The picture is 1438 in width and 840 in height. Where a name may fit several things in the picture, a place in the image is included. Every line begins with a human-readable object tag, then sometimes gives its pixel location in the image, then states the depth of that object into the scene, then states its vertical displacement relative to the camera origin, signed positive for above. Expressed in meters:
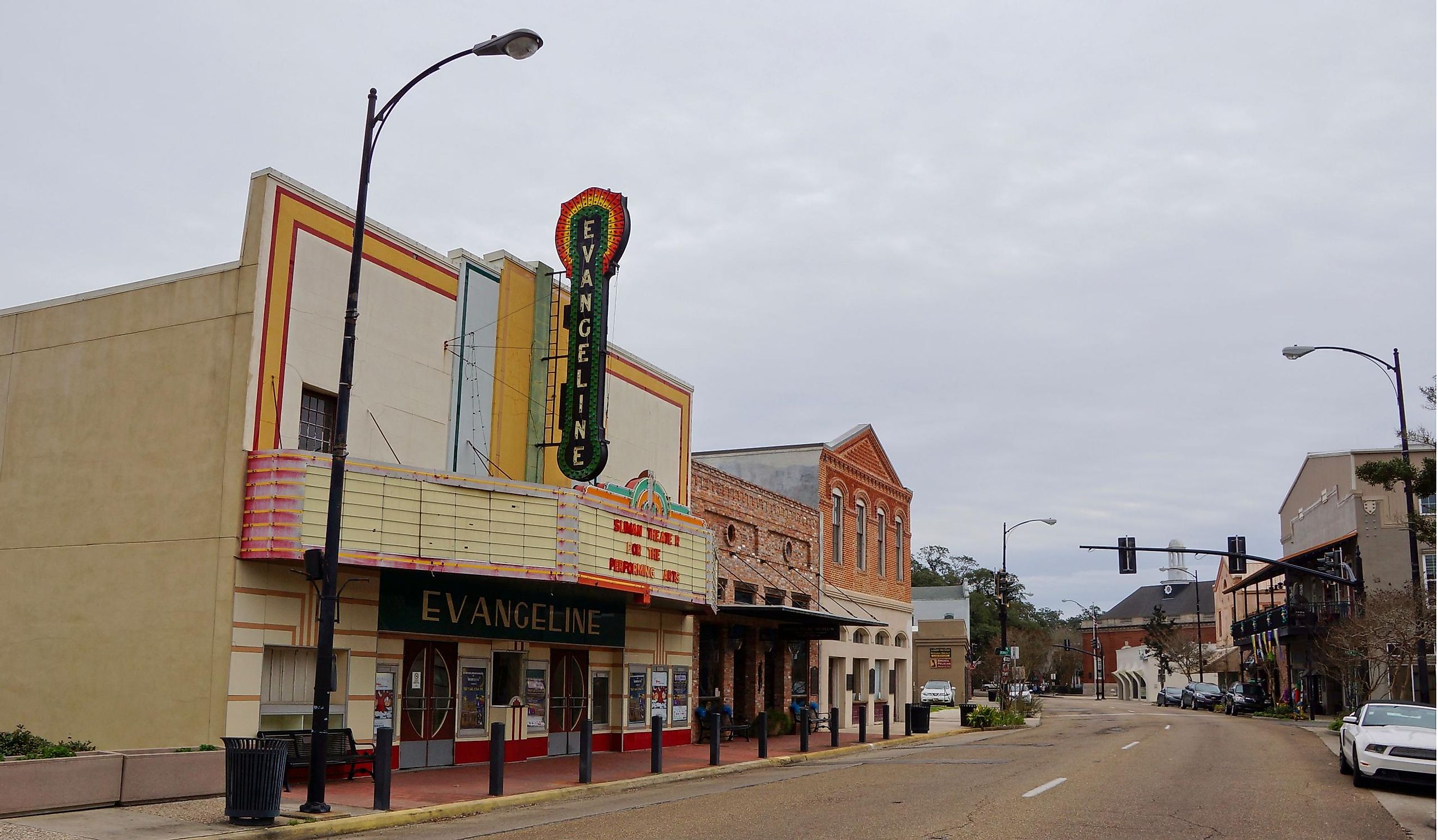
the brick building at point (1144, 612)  114.31 +3.12
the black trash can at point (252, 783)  12.91 -1.65
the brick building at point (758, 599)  29.00 +0.99
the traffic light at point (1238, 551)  42.16 +3.73
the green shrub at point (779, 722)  31.06 -2.15
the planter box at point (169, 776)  13.91 -1.75
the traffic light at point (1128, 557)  38.94 +2.79
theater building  16.69 +1.87
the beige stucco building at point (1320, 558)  46.03 +3.47
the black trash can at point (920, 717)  32.38 -2.03
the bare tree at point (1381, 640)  33.81 +0.28
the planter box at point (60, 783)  12.70 -1.71
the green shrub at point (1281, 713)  48.88 -2.64
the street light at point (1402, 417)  25.70 +5.00
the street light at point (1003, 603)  43.75 +1.43
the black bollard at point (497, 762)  16.36 -1.74
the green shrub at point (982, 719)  37.88 -2.38
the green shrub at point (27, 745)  13.66 -1.40
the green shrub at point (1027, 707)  43.47 -2.37
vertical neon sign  20.69 +5.50
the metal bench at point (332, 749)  16.47 -1.68
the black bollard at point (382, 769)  14.65 -1.67
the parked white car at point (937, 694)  58.78 -2.56
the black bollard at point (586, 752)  18.23 -1.77
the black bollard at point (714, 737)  21.95 -1.81
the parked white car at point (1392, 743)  16.38 -1.29
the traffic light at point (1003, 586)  44.88 +2.11
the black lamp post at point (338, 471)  13.82 +1.87
